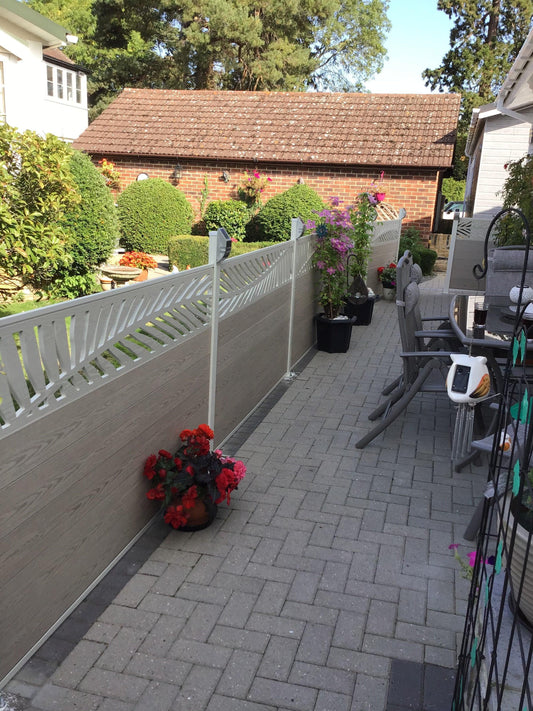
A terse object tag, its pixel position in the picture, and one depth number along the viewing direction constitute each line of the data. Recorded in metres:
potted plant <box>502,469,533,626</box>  2.17
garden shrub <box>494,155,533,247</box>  8.81
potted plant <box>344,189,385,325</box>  8.64
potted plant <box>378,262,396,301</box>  11.91
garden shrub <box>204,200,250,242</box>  15.45
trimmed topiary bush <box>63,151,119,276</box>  9.62
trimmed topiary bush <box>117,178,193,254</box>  14.76
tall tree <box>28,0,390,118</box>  26.73
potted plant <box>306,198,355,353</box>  7.70
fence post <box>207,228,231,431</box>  4.35
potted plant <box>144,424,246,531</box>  3.62
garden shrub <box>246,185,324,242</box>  14.16
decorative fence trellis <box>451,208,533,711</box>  1.89
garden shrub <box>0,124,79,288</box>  5.37
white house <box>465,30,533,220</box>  13.96
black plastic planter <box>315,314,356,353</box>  7.96
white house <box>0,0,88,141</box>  16.67
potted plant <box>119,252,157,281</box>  11.02
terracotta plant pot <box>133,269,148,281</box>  11.08
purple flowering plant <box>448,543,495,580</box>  3.08
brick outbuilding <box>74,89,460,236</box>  15.59
